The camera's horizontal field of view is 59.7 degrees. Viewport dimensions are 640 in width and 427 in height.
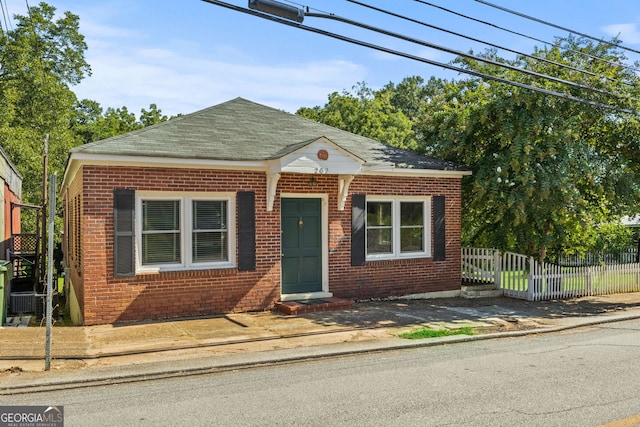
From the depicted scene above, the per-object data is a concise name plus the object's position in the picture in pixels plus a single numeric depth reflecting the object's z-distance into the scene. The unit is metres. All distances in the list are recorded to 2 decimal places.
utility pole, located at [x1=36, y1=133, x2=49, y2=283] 16.81
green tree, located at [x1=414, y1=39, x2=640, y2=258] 13.53
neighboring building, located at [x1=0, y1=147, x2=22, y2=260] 15.68
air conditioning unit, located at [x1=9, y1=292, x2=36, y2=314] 13.59
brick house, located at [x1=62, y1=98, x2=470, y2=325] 10.50
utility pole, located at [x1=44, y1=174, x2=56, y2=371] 6.90
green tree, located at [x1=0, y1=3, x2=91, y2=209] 26.16
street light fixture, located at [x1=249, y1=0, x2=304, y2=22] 8.12
